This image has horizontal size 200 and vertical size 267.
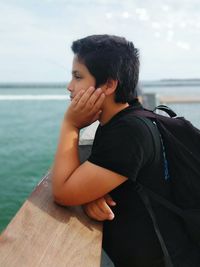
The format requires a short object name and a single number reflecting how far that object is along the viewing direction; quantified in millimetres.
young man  1477
